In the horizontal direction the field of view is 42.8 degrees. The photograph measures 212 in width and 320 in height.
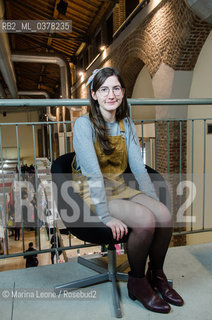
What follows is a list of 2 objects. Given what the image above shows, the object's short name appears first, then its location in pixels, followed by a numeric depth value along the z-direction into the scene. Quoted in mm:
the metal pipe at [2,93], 14359
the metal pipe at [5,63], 6561
